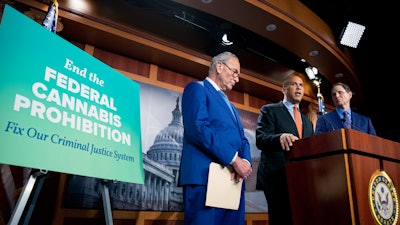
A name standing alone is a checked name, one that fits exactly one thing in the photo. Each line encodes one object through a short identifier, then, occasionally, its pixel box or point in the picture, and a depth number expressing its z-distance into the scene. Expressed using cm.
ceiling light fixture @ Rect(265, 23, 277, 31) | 268
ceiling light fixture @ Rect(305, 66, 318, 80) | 374
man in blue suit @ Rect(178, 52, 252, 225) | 116
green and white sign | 84
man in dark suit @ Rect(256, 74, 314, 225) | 134
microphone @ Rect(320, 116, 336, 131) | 156
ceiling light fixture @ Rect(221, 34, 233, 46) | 307
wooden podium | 92
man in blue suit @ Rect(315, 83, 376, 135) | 160
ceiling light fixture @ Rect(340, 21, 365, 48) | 306
